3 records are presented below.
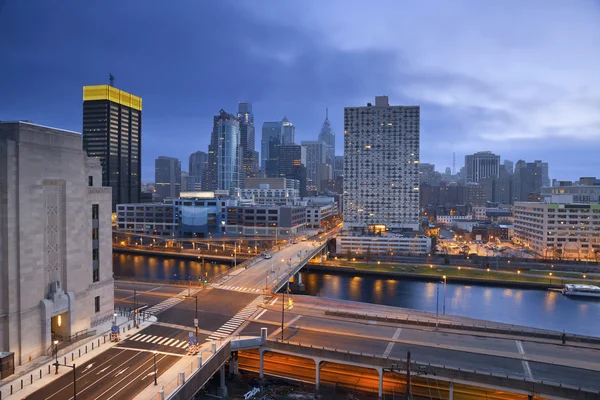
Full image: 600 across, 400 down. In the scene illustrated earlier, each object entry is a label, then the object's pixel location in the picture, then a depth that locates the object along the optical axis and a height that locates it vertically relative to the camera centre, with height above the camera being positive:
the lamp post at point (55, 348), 33.66 -12.77
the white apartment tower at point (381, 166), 150.50 +8.86
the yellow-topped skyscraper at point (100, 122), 192.50 +29.81
